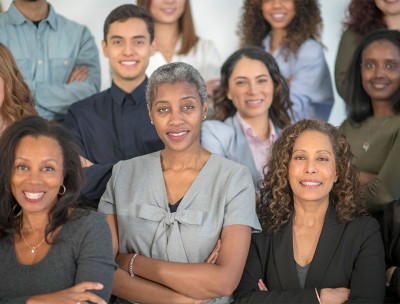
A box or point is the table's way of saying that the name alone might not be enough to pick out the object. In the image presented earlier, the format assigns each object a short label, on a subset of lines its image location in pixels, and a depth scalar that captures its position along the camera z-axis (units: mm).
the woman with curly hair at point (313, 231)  3336
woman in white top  5039
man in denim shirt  4672
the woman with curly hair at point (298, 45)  4953
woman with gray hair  3266
